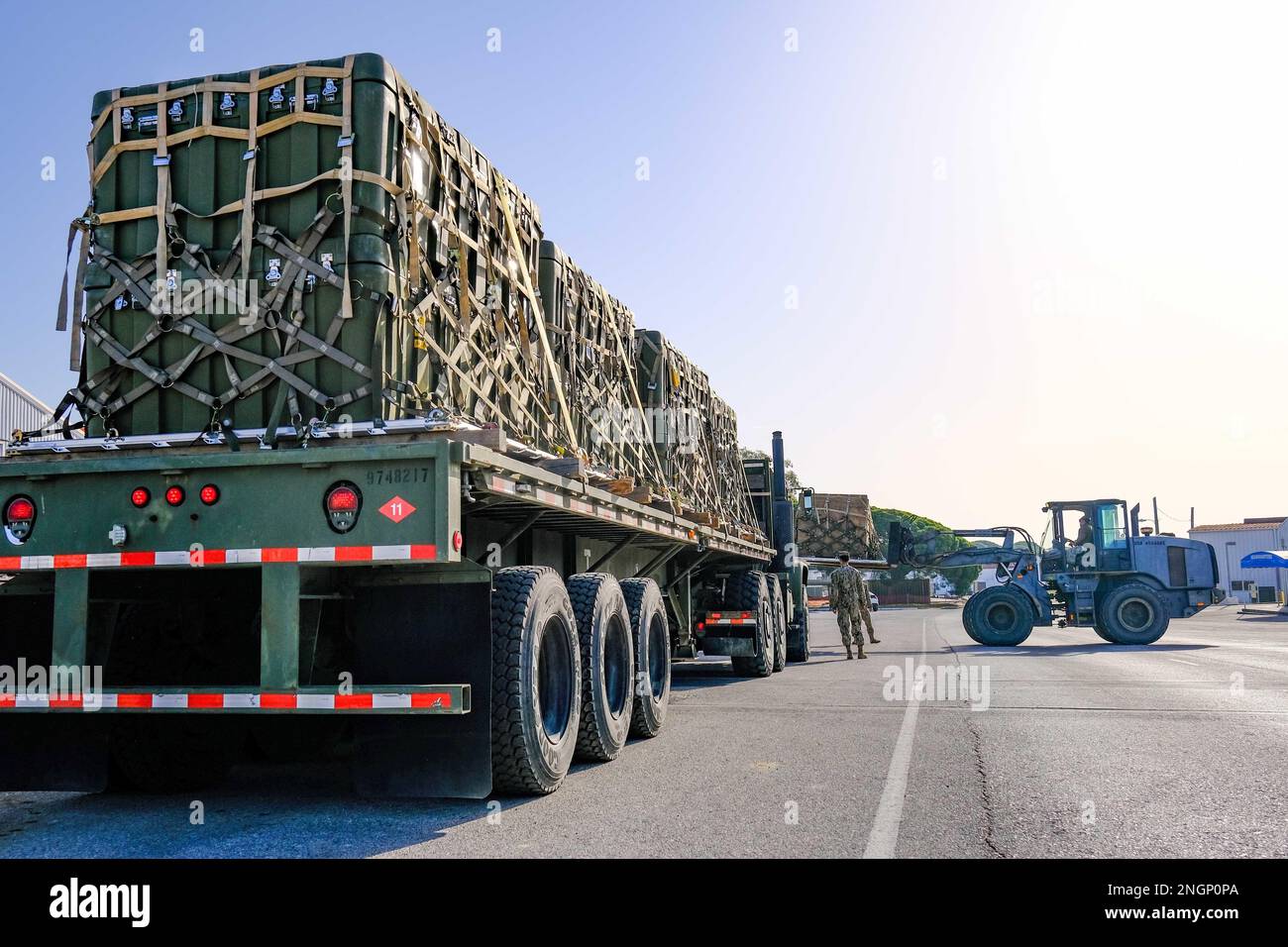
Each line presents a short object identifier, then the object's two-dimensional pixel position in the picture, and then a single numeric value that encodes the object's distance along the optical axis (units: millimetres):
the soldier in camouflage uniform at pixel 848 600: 19125
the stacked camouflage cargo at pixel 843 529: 32531
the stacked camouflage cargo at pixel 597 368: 8742
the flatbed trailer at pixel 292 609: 5184
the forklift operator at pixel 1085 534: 23672
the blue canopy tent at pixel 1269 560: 44969
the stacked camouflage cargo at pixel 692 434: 11977
